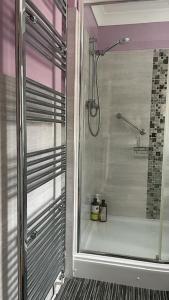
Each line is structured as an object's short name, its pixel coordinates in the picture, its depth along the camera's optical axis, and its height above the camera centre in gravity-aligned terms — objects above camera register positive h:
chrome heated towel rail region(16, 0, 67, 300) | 0.94 -0.15
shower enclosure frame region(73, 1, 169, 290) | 1.76 -0.96
